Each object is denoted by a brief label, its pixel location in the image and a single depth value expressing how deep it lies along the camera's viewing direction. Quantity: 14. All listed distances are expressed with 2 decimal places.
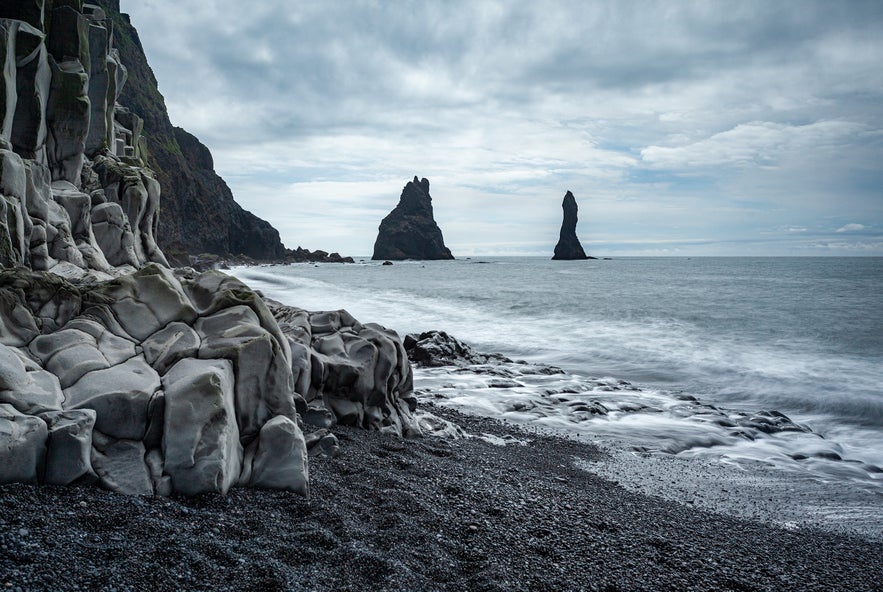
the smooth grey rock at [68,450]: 3.64
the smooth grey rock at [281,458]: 4.52
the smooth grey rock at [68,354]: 4.41
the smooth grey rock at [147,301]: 5.46
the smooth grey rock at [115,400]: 4.07
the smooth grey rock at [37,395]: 3.78
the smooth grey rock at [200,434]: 4.06
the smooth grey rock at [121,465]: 3.80
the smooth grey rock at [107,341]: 4.84
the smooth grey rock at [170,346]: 4.95
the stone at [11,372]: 3.87
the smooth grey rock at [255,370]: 4.92
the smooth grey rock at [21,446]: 3.45
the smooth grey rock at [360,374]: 7.21
